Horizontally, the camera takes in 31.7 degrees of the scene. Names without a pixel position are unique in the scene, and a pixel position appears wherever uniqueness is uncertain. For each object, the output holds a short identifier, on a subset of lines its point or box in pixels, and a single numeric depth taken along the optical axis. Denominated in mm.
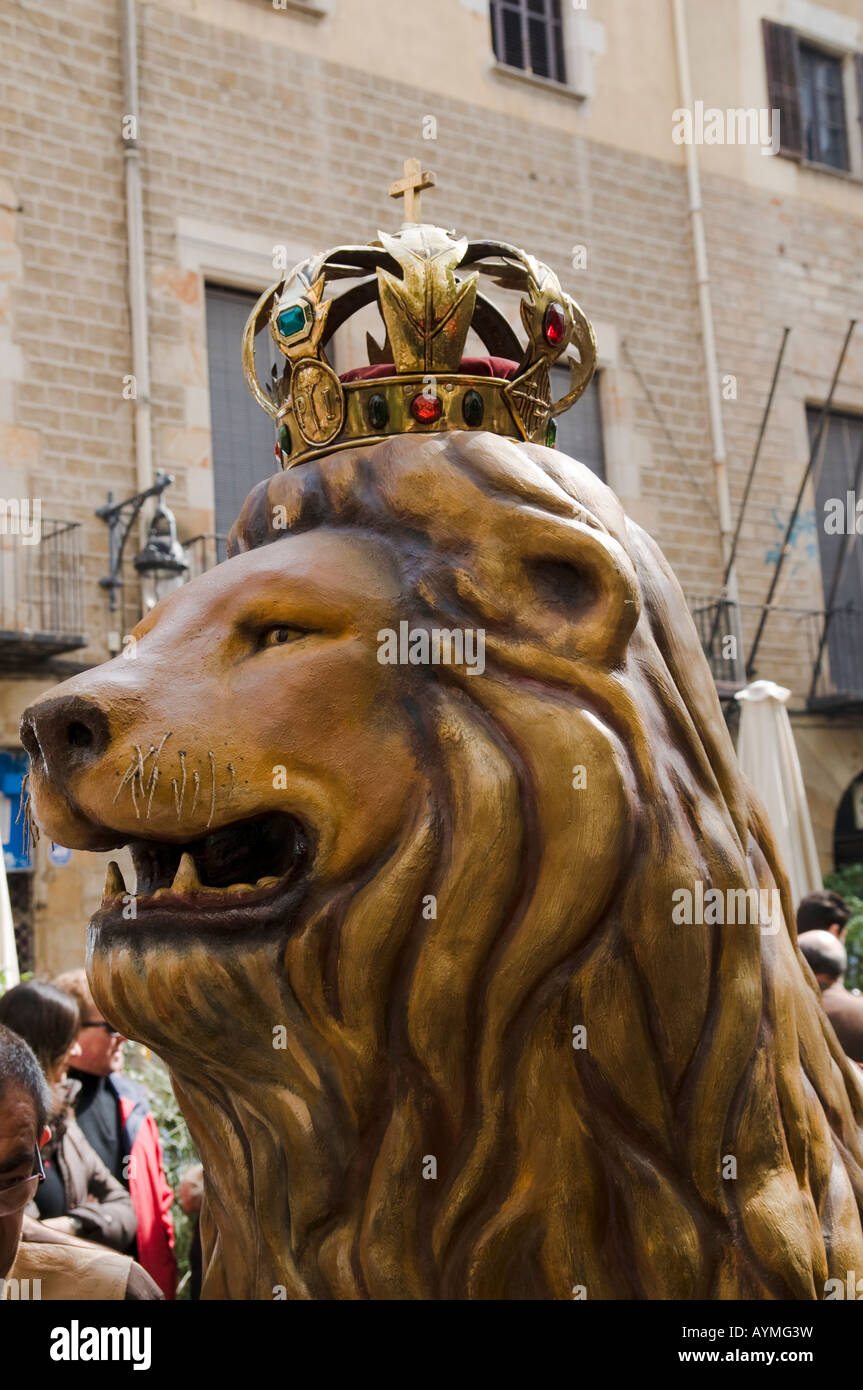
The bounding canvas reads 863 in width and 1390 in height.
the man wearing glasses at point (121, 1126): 3594
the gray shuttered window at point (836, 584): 14195
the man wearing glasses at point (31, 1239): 1927
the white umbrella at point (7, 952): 5324
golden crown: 1851
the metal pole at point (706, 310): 14109
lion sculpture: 1592
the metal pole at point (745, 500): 13672
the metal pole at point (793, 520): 13891
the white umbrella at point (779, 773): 7195
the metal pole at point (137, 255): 10695
